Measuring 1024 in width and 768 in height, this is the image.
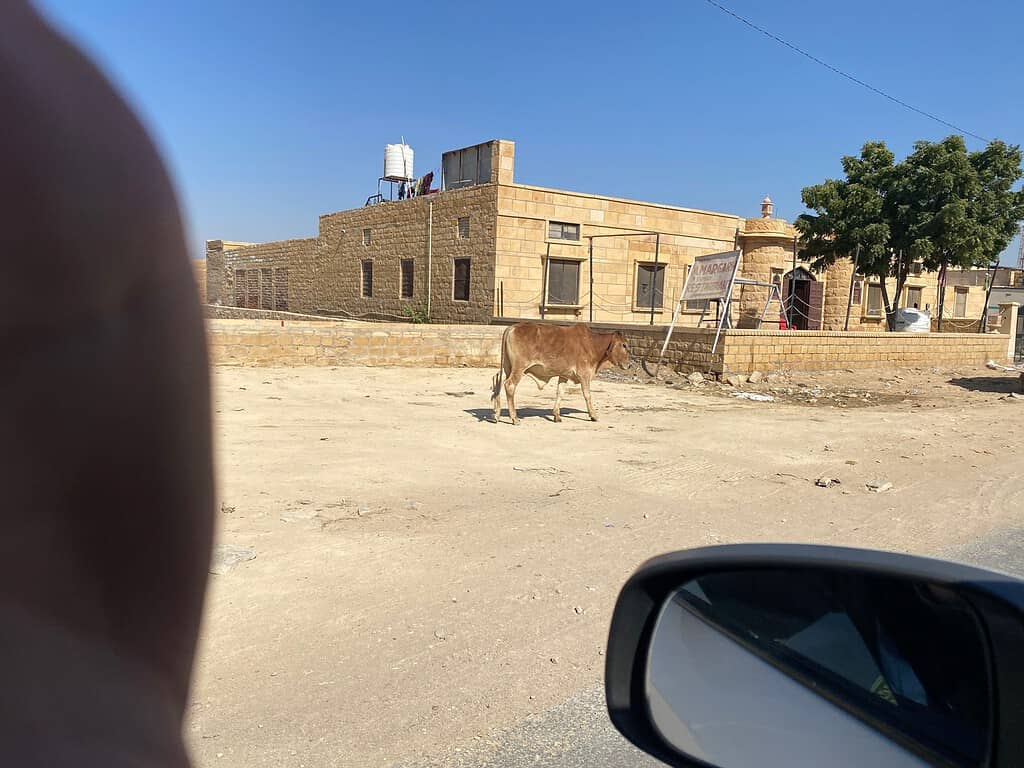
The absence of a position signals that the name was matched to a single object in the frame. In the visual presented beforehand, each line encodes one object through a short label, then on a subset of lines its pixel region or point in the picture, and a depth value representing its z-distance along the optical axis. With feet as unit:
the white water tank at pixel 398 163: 97.71
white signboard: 51.98
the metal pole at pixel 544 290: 71.51
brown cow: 34.45
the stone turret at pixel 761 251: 83.46
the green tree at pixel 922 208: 67.87
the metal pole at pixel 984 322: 81.00
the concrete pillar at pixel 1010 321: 79.56
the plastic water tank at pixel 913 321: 71.70
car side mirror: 3.86
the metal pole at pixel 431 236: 77.61
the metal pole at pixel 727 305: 49.47
